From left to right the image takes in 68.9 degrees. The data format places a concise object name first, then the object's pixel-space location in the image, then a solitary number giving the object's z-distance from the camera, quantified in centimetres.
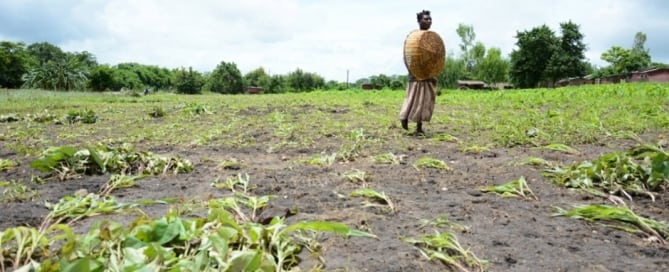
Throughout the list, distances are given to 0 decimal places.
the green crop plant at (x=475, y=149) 582
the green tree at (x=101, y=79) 7138
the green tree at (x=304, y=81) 5538
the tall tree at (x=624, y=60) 6112
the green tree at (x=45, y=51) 9512
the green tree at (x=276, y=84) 5556
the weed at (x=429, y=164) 467
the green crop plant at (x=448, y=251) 215
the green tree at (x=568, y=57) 4769
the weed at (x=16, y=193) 340
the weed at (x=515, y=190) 344
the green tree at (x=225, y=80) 5734
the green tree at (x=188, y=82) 5538
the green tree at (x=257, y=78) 5954
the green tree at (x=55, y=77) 5600
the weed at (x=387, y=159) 500
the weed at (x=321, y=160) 498
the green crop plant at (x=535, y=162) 456
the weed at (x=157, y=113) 1229
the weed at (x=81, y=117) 1071
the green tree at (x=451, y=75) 5150
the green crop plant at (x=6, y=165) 481
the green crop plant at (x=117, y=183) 359
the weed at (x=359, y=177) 393
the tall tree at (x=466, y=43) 6739
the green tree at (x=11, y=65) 6650
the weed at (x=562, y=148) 542
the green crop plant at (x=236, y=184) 359
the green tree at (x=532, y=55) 4883
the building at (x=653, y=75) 4191
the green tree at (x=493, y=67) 6731
